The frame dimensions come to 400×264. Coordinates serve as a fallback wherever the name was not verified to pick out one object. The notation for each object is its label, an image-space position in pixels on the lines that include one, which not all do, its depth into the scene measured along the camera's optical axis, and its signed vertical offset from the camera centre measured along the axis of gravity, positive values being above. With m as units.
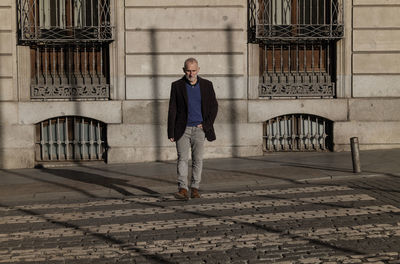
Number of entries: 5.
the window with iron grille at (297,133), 14.29 -0.66
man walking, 8.26 -0.17
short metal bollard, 10.45 -0.92
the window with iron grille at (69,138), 13.88 -0.72
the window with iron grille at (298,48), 14.13 +1.34
